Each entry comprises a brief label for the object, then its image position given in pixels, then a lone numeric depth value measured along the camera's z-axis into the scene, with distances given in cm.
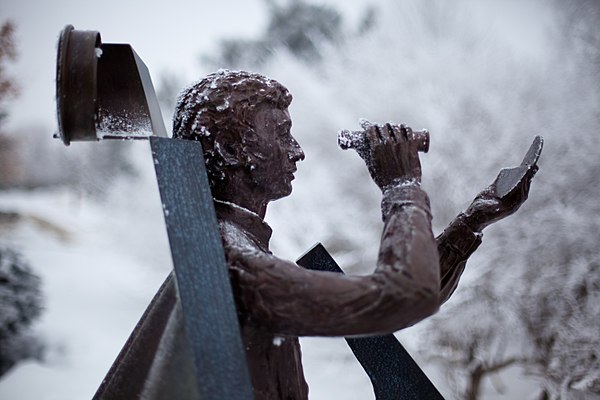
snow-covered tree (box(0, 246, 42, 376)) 384
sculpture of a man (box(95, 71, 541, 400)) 98
